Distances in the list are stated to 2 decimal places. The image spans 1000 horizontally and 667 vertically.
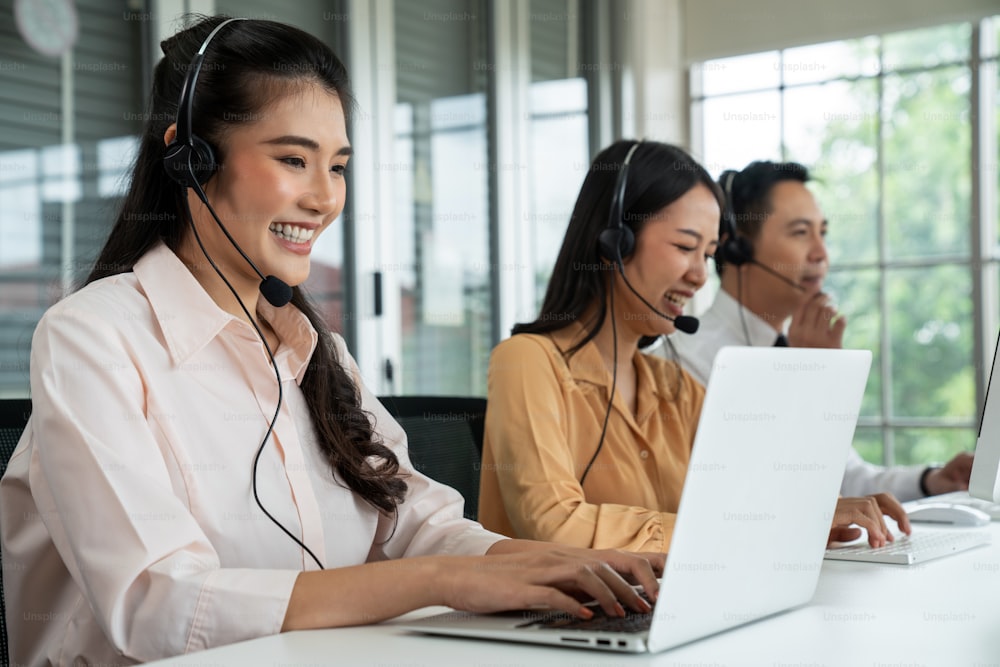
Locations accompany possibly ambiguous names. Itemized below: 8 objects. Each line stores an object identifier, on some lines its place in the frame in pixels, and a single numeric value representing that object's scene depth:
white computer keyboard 1.42
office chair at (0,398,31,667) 1.24
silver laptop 0.86
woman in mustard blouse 1.81
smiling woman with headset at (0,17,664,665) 1.02
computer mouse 1.82
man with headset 2.72
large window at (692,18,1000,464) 4.26
